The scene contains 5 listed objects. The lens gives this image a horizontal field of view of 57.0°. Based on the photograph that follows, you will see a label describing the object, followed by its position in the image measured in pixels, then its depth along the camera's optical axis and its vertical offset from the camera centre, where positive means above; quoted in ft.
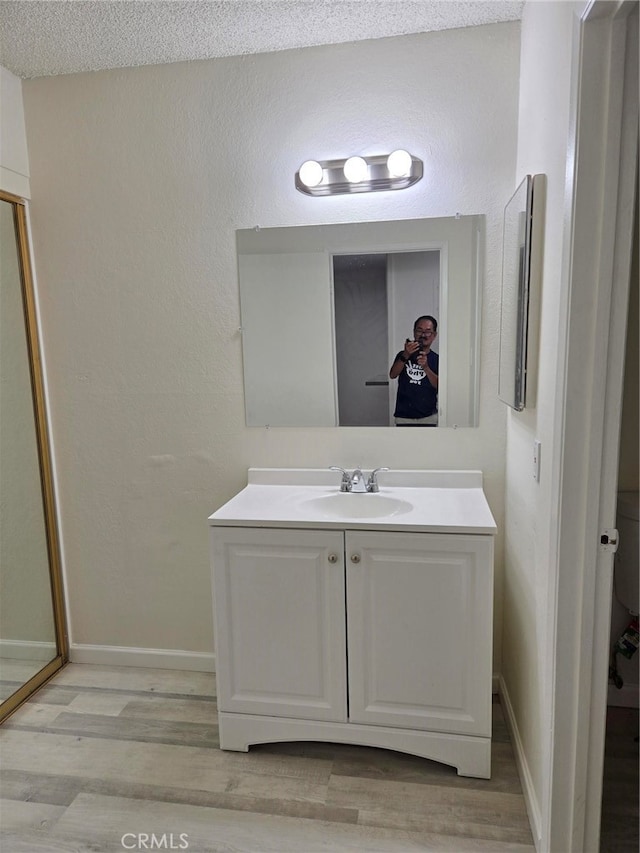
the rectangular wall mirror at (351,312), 7.29 +0.43
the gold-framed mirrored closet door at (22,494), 7.81 -1.90
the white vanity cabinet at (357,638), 6.15 -3.14
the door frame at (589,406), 4.06 -0.48
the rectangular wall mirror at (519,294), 5.58 +0.50
